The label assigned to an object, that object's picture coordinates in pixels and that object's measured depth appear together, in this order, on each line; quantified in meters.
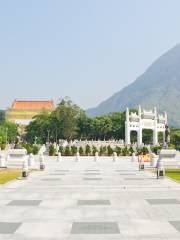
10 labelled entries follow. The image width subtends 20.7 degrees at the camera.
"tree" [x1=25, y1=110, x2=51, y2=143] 120.50
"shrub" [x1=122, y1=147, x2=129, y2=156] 75.89
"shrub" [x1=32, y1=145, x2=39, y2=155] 78.32
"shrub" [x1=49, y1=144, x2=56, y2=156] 76.03
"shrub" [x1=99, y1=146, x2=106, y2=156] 80.00
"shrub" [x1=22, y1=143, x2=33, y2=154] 76.69
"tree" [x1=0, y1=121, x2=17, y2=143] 134.25
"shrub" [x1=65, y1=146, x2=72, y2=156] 77.51
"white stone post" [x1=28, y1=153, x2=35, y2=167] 45.61
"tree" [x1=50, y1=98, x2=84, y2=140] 114.00
